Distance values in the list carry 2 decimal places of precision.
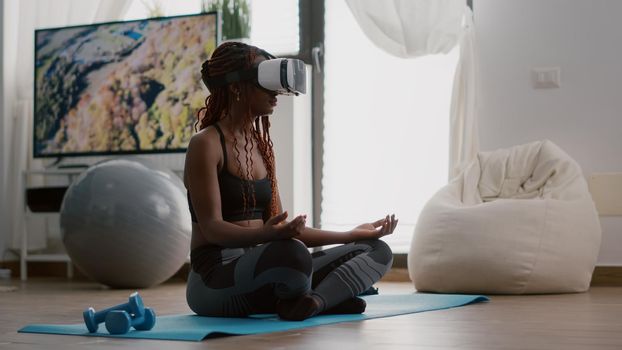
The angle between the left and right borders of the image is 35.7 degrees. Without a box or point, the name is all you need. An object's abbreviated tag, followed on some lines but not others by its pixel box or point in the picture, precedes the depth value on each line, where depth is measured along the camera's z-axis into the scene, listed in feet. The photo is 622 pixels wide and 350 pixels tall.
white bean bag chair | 13.66
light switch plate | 16.48
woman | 8.66
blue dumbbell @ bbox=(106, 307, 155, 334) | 7.98
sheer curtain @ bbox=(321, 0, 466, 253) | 17.71
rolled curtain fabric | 16.92
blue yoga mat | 7.83
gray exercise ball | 15.58
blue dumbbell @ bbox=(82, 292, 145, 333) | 8.18
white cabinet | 19.26
